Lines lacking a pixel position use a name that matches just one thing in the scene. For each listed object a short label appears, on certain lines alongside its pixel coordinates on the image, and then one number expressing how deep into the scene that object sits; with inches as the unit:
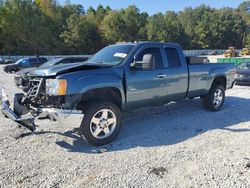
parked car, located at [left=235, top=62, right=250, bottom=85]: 381.6
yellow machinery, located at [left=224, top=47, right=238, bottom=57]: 1885.3
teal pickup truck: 128.6
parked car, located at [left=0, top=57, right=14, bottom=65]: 1175.3
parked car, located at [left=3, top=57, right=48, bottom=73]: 684.9
